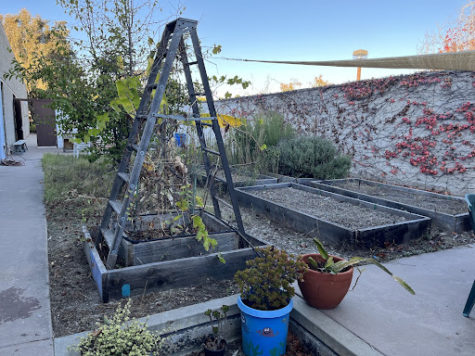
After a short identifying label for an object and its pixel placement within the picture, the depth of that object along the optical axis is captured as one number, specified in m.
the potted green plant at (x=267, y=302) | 1.90
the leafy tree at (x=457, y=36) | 9.13
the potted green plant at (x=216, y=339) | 1.89
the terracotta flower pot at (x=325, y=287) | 2.12
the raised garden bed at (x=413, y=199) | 3.96
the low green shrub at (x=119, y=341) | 1.67
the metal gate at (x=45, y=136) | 15.02
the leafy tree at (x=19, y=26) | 27.90
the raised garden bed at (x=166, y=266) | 2.38
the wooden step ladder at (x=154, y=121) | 2.41
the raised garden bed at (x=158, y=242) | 2.71
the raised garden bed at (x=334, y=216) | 3.44
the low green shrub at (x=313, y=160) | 6.54
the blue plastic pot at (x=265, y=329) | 1.89
